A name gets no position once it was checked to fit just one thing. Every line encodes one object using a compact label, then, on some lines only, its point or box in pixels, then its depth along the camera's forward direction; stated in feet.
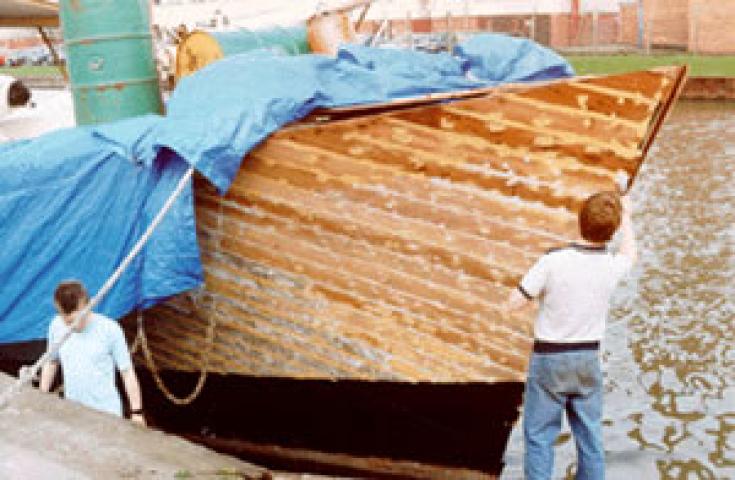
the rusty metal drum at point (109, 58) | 23.86
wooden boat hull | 17.85
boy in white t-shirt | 15.14
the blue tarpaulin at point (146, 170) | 19.11
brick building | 106.93
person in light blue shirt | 16.63
